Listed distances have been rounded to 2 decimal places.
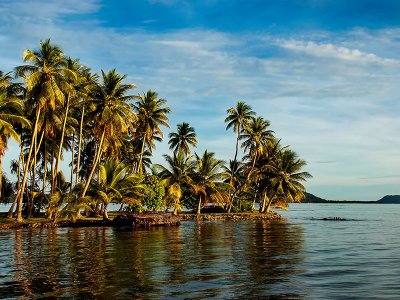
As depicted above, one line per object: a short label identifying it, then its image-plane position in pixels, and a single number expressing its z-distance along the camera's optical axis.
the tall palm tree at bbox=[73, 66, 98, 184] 49.48
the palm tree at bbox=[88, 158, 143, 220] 46.32
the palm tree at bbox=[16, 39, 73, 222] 41.97
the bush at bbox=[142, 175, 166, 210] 55.16
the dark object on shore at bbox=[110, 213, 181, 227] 44.45
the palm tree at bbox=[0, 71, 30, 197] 39.53
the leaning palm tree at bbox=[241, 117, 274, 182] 72.06
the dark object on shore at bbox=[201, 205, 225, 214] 71.86
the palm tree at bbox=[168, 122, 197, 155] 75.81
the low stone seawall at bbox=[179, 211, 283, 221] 60.32
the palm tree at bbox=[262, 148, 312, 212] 68.25
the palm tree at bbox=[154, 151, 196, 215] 61.03
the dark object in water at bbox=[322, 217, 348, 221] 64.21
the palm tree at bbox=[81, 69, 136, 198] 47.88
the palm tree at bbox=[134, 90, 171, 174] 63.26
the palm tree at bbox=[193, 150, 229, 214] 63.09
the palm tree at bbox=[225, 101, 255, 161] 72.25
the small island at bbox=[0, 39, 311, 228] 43.84
